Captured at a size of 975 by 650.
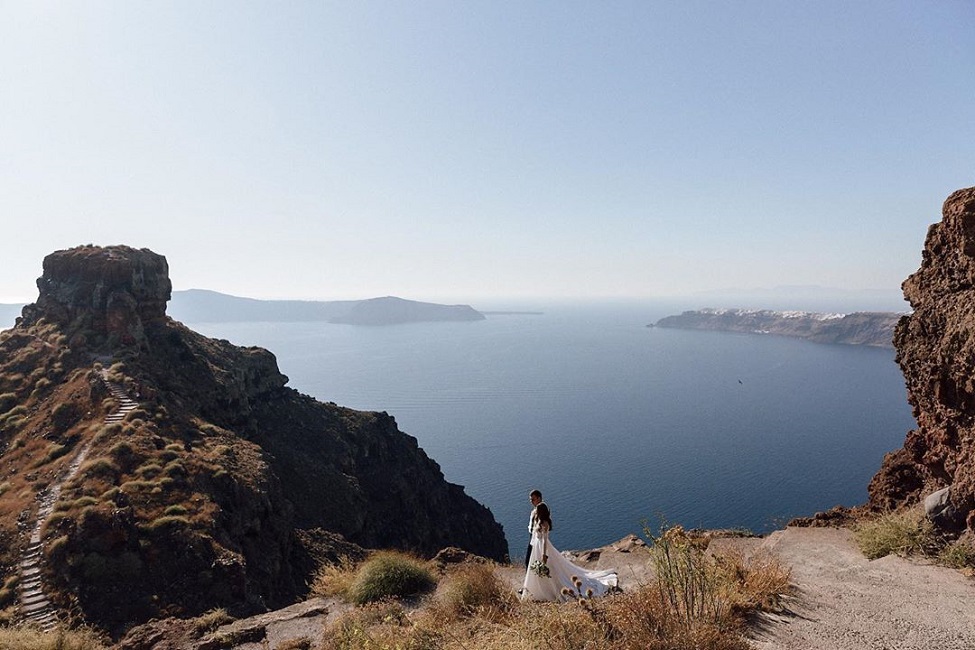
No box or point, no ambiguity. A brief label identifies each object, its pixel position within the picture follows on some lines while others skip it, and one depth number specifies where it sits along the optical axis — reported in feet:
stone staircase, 51.49
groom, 30.63
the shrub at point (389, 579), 35.14
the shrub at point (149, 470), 76.18
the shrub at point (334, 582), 37.76
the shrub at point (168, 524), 64.97
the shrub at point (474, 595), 28.45
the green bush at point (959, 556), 29.58
